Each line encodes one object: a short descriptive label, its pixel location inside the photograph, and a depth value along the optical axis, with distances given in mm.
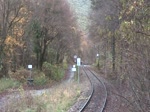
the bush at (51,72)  47875
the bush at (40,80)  38844
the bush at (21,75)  37153
